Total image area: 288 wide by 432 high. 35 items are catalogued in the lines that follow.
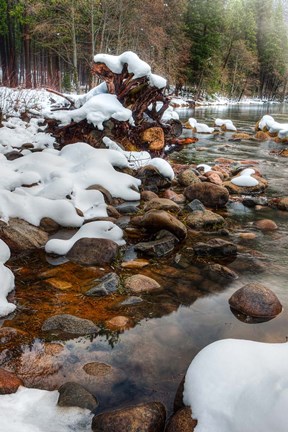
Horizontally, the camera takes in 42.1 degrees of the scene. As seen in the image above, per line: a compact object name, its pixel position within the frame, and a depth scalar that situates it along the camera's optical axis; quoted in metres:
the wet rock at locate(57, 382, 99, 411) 2.22
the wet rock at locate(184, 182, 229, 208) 6.52
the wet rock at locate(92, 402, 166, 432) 1.99
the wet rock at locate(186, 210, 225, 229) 5.40
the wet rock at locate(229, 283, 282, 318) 3.26
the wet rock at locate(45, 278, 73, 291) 3.58
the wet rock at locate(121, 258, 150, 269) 4.06
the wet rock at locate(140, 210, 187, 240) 4.74
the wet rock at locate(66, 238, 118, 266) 4.06
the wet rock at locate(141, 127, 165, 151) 9.13
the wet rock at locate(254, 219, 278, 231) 5.59
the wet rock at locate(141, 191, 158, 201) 6.52
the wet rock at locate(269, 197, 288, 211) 6.54
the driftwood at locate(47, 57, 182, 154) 8.42
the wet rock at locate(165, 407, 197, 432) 1.96
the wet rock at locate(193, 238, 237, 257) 4.49
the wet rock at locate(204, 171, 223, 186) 7.73
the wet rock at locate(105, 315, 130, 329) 3.04
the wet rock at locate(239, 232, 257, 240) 5.17
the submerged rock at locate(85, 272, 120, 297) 3.45
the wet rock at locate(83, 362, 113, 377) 2.53
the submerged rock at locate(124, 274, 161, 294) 3.58
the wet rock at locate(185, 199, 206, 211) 6.06
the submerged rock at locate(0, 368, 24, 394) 2.23
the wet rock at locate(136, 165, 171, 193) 7.31
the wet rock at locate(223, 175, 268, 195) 7.50
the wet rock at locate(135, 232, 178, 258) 4.41
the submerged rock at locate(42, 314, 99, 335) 2.92
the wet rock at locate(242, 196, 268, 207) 6.72
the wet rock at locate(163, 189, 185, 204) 6.63
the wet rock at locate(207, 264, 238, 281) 3.97
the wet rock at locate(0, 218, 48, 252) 4.25
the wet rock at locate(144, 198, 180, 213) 5.92
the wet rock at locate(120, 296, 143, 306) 3.35
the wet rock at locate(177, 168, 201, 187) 7.70
